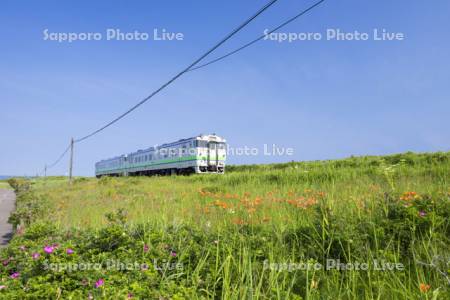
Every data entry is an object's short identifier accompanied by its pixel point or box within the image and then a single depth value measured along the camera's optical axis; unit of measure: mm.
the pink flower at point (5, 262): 3395
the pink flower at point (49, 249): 2988
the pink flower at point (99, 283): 2450
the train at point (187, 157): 22328
